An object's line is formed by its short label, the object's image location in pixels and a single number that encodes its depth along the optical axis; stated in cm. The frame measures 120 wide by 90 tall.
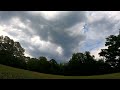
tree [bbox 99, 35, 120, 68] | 2239
